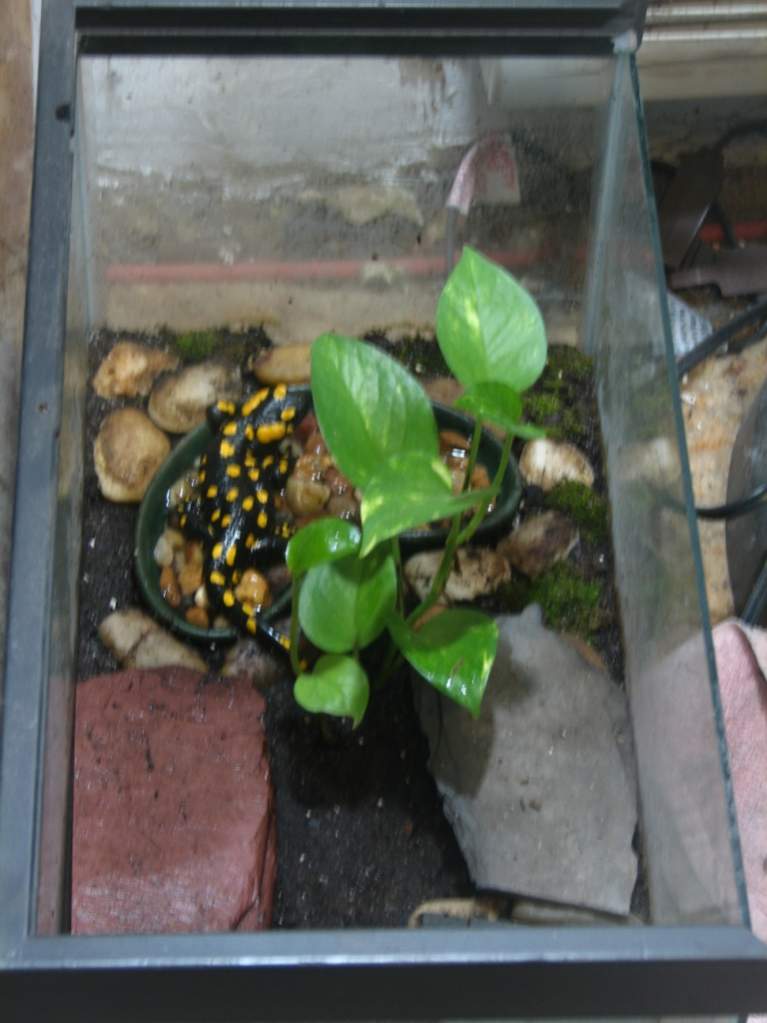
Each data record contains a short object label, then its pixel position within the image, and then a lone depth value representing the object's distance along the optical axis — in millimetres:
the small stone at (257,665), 1237
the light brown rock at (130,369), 1308
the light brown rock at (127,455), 1305
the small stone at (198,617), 1313
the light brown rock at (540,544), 1303
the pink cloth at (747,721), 1140
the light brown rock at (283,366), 1456
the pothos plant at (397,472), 896
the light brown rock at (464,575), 1272
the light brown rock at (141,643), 1232
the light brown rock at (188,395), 1405
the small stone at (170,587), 1327
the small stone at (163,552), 1349
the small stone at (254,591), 1308
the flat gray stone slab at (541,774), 1056
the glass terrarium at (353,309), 762
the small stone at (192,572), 1342
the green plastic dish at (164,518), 1272
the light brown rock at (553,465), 1353
